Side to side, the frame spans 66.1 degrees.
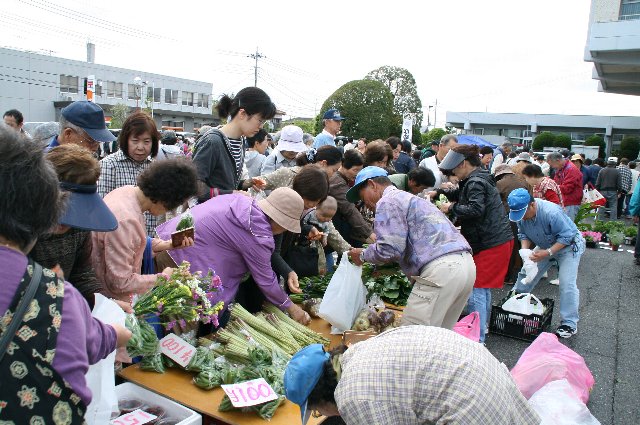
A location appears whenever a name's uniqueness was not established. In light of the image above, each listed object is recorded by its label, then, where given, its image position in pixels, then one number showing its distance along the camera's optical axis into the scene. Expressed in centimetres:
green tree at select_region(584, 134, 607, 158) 3020
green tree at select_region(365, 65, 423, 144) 3556
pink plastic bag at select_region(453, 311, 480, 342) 350
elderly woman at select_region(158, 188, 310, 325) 306
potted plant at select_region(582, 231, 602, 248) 972
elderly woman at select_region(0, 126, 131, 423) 121
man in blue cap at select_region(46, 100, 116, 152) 327
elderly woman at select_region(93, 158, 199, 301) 247
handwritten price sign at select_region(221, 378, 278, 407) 231
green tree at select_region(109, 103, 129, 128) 3439
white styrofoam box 224
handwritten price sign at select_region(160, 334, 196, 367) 263
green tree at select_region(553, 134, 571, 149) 3047
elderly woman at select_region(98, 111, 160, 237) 351
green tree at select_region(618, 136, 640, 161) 2677
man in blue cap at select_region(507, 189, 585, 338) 473
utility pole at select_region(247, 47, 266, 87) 3800
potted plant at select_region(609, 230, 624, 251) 957
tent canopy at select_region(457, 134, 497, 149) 988
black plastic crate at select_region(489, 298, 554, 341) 489
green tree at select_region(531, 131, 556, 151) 3141
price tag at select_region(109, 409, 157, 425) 223
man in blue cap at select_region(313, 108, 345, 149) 675
